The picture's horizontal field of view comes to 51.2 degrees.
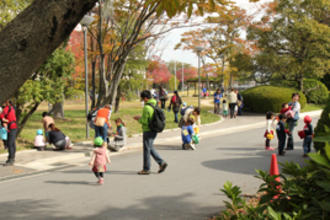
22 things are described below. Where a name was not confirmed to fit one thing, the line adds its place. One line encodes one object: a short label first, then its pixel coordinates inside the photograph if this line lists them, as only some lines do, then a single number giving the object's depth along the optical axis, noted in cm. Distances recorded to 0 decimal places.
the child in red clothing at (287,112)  1027
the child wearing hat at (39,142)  1097
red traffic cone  621
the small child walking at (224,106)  2109
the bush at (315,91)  2873
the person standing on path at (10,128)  882
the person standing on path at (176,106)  1808
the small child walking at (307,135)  914
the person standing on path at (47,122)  1180
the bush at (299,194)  253
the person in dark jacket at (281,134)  959
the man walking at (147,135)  757
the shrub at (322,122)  694
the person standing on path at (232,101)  2028
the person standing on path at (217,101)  2247
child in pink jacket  702
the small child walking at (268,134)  1048
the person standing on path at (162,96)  2339
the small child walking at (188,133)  1103
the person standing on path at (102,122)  1055
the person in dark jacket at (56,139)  1091
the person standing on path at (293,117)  1041
